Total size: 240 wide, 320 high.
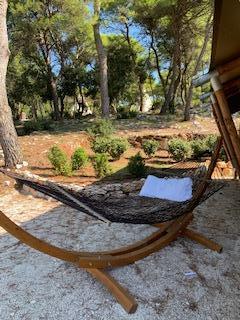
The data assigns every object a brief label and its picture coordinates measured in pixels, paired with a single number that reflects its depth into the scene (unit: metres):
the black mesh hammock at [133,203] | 1.77
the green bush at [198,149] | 4.92
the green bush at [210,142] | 5.01
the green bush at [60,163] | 4.26
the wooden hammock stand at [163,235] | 1.40
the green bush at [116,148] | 5.00
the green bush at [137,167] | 4.10
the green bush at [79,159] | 4.40
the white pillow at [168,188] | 2.40
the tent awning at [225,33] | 0.94
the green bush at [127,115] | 9.63
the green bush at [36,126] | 7.35
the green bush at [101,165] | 4.21
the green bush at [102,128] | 5.81
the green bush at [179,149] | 4.83
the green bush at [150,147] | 5.18
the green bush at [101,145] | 5.04
